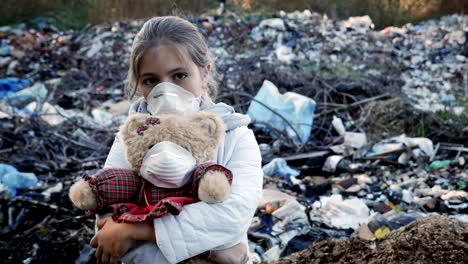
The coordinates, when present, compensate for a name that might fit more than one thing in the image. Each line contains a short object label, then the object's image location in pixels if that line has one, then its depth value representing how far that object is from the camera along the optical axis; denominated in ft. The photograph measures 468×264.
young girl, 3.53
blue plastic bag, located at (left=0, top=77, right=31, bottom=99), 17.19
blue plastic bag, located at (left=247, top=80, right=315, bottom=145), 13.52
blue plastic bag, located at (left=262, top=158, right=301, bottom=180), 11.40
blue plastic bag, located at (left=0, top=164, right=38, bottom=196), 10.06
